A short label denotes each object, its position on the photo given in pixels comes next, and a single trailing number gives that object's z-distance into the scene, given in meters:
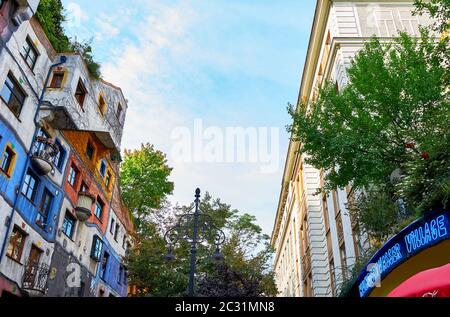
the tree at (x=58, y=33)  18.38
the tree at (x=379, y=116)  10.66
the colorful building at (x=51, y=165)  15.18
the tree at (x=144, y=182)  34.19
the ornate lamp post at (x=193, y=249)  12.12
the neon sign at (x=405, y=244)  5.11
